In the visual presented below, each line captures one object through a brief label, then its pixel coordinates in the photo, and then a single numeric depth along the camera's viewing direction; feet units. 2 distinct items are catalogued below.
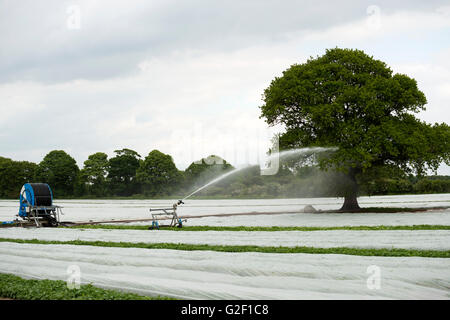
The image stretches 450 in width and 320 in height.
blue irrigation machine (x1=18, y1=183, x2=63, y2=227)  87.46
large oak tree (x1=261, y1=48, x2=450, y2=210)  102.12
